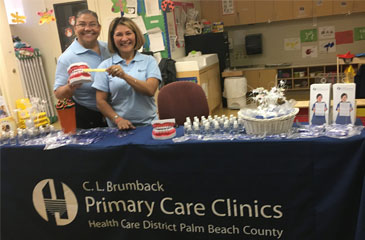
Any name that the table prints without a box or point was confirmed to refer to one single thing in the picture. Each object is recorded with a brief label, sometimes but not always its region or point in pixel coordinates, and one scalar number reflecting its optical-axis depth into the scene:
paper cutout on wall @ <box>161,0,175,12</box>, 4.66
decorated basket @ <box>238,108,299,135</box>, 1.57
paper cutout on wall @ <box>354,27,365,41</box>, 6.21
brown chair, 2.45
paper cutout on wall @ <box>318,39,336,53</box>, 6.42
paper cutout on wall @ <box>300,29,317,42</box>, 6.47
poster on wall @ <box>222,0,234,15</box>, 6.54
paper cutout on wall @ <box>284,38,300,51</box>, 6.62
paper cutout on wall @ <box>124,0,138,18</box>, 4.67
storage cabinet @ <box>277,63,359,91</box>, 6.31
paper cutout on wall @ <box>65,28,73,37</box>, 4.76
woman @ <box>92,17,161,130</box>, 2.08
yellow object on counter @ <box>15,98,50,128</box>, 2.20
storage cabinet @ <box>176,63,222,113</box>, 4.82
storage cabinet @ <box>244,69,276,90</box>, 6.25
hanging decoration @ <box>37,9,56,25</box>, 3.88
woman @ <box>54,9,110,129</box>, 2.25
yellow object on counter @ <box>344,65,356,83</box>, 4.07
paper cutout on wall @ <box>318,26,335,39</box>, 6.38
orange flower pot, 1.97
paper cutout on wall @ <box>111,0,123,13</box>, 4.64
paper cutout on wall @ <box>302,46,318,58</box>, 6.55
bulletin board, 4.69
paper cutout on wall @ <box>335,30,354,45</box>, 6.30
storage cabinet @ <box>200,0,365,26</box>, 6.03
